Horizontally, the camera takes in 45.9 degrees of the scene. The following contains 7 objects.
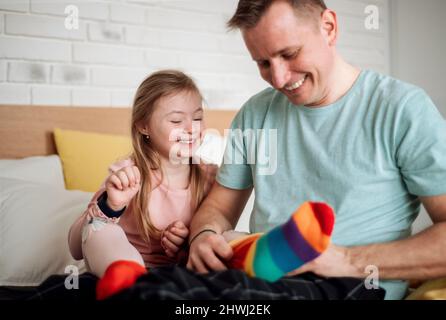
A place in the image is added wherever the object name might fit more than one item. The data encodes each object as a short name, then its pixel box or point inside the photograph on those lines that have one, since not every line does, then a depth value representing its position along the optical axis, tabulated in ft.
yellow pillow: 5.90
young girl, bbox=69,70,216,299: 3.92
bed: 4.55
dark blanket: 2.53
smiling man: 3.26
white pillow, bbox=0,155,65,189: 5.46
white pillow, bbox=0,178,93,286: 4.53
